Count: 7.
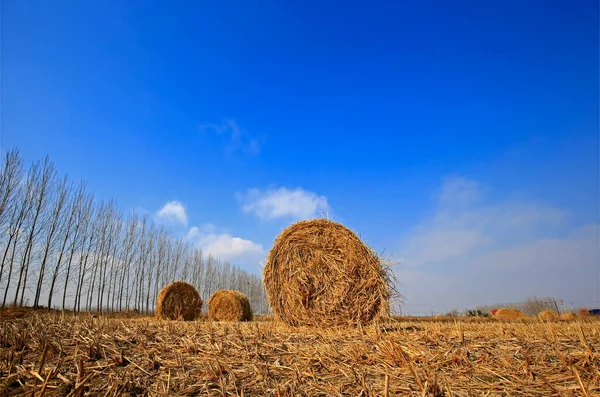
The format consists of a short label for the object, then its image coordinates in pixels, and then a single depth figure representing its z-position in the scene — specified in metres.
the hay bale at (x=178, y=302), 12.86
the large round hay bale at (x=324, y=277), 6.12
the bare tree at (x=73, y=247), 19.21
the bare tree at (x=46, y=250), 17.44
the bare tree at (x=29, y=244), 16.52
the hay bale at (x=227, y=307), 13.23
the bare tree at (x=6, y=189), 15.39
